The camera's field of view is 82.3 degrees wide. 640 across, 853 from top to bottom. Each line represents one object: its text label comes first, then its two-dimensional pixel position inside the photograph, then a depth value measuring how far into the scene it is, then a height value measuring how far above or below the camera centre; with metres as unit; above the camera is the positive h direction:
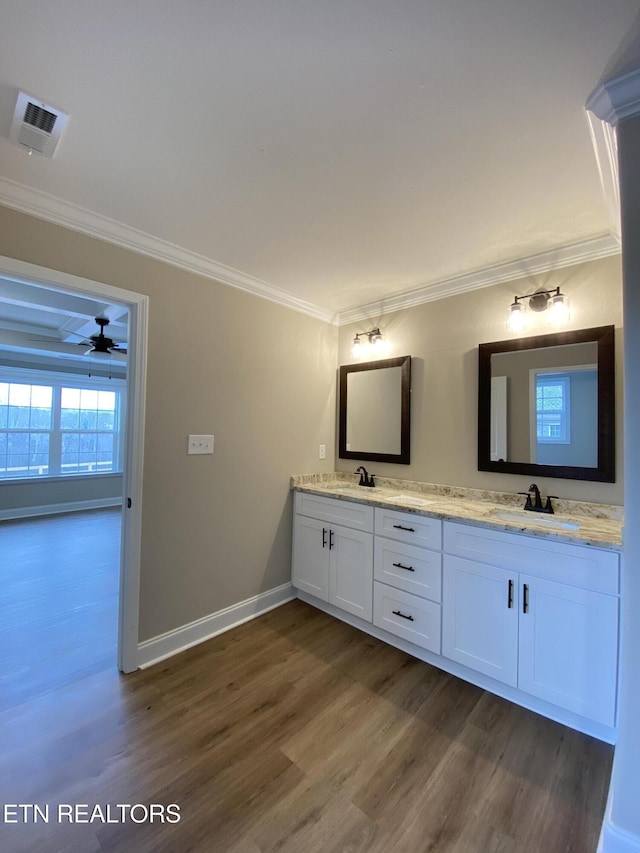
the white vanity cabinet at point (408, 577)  2.12 -0.85
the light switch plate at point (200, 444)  2.35 -0.07
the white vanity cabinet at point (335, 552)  2.48 -0.84
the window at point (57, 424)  5.67 +0.12
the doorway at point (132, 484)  2.08 -0.29
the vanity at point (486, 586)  1.61 -0.80
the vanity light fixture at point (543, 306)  2.18 +0.83
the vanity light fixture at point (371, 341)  3.07 +0.82
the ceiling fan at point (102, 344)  3.94 +0.97
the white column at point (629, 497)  1.13 -0.17
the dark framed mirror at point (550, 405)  2.04 +0.22
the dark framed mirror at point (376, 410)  2.90 +0.23
